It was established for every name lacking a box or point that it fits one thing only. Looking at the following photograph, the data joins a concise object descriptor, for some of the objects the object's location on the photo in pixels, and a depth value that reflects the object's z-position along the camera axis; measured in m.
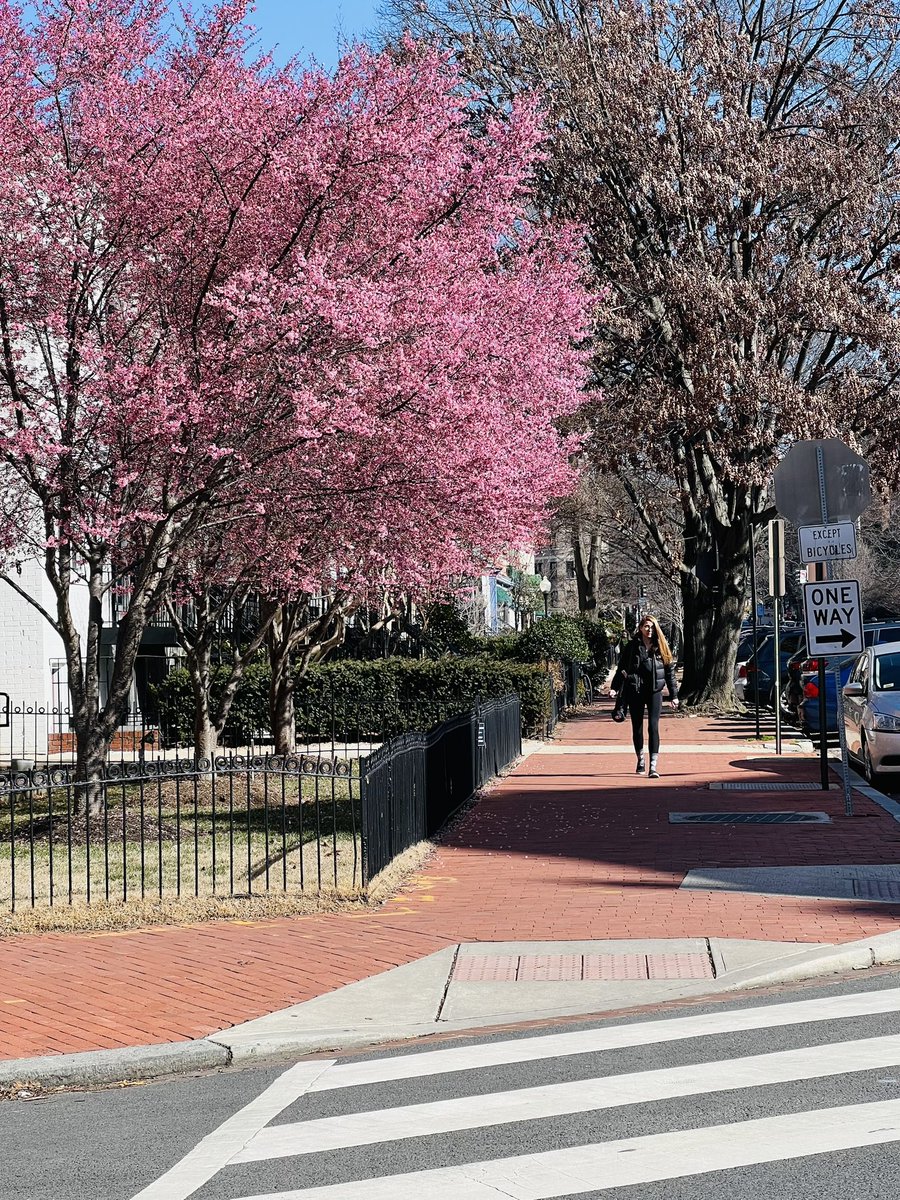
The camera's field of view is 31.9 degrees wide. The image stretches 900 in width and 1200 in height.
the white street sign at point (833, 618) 14.44
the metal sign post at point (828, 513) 14.45
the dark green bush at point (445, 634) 32.91
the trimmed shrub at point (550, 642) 31.55
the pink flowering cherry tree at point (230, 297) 12.16
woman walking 18.36
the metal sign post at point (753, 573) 25.78
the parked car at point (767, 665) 32.25
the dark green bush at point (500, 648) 32.22
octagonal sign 15.16
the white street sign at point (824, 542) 14.42
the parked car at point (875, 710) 16.73
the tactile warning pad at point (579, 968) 8.22
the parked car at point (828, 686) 22.91
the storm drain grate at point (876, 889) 10.26
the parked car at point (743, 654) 34.53
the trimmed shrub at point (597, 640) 45.22
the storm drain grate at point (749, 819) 14.06
